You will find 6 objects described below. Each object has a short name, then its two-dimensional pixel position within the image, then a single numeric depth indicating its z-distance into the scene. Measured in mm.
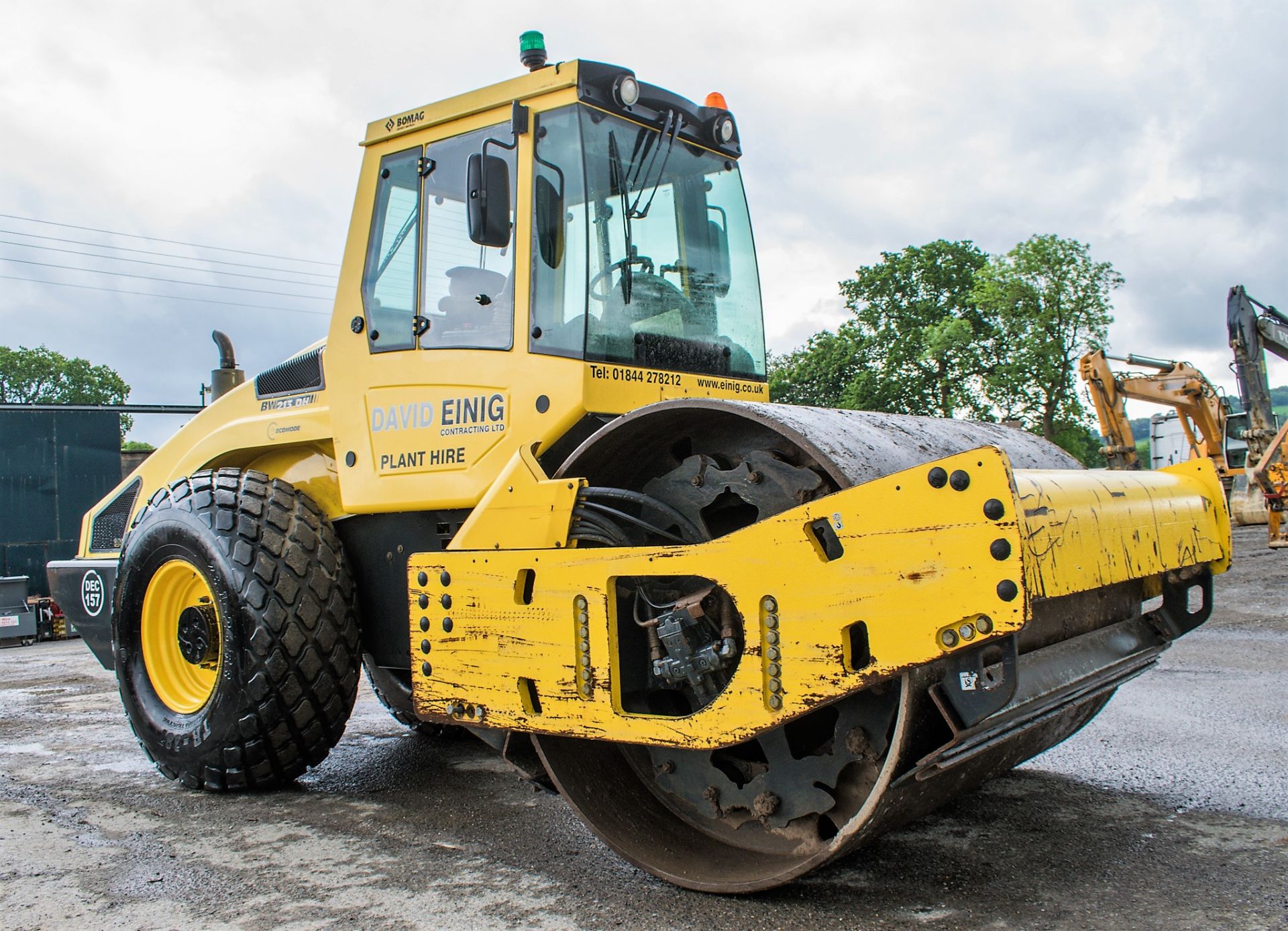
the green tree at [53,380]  56500
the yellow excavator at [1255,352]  18359
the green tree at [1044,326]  40125
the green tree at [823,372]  41344
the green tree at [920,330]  39938
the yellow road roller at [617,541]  2721
